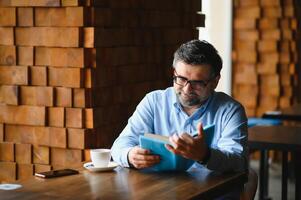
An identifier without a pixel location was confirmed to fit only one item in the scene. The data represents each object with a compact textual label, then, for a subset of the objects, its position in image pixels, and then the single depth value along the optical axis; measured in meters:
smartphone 2.93
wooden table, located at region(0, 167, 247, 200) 2.61
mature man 3.05
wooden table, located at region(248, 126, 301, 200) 4.46
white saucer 3.06
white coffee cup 3.10
